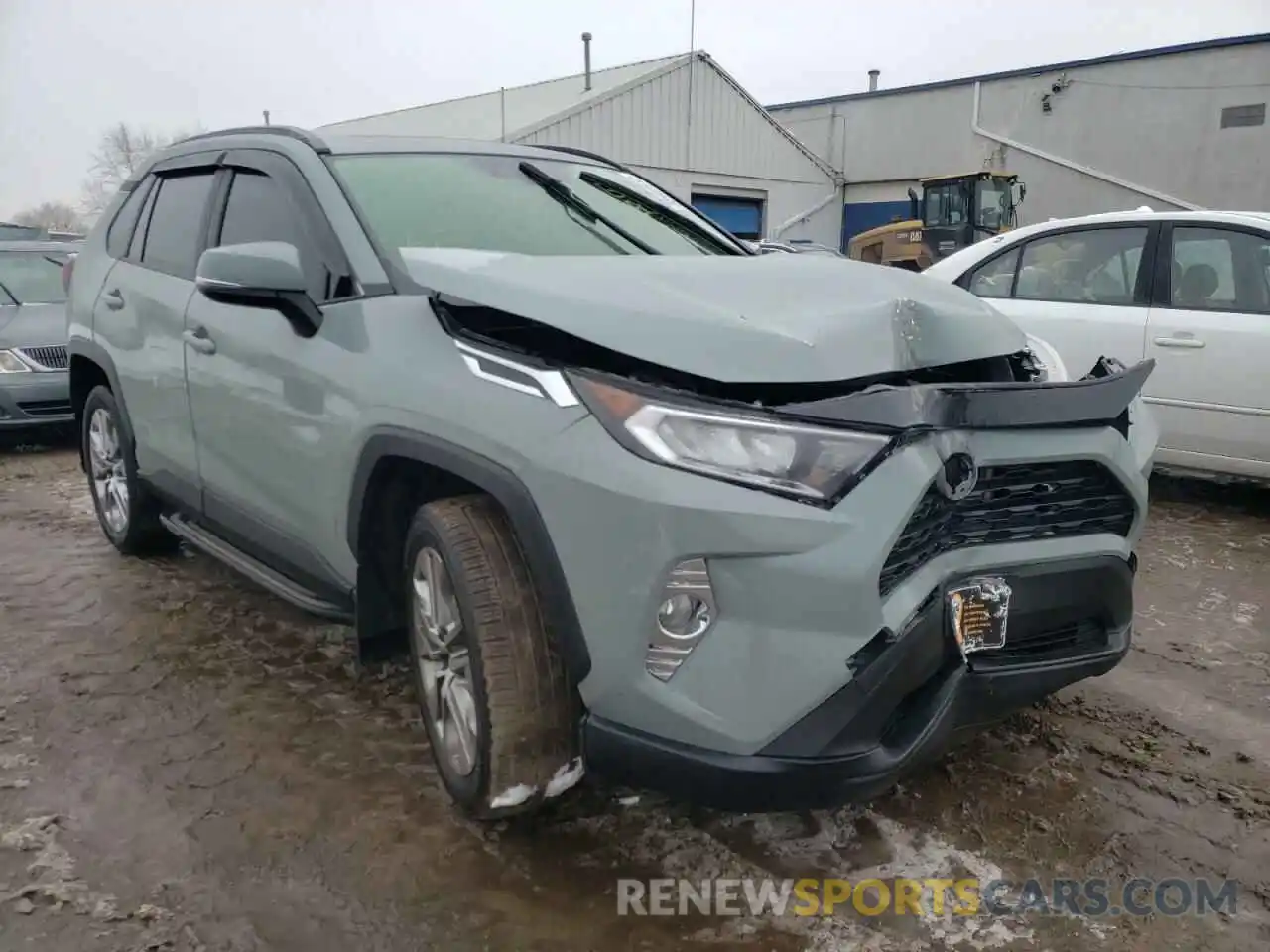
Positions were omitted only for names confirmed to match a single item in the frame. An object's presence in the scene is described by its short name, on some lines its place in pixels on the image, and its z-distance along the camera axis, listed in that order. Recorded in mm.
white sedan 4688
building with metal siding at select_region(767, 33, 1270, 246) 21656
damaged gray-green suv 1747
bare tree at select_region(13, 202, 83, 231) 52438
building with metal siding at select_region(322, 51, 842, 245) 20656
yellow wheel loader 18297
